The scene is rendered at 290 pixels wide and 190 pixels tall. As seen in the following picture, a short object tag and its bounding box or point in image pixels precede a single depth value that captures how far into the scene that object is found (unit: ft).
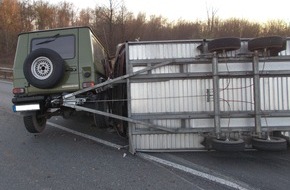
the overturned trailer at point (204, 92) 17.53
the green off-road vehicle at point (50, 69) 19.98
